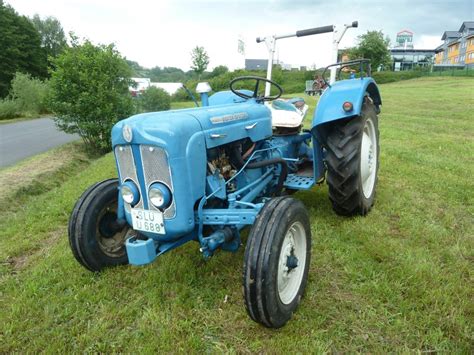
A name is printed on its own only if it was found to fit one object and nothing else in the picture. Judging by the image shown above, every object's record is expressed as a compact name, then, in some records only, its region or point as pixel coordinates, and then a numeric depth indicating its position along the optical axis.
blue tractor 2.13
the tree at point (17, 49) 33.03
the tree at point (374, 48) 39.69
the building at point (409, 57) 61.42
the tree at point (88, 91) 8.47
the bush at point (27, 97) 21.84
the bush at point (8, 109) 20.66
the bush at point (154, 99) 14.03
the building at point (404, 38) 78.35
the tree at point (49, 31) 52.43
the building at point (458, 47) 54.67
